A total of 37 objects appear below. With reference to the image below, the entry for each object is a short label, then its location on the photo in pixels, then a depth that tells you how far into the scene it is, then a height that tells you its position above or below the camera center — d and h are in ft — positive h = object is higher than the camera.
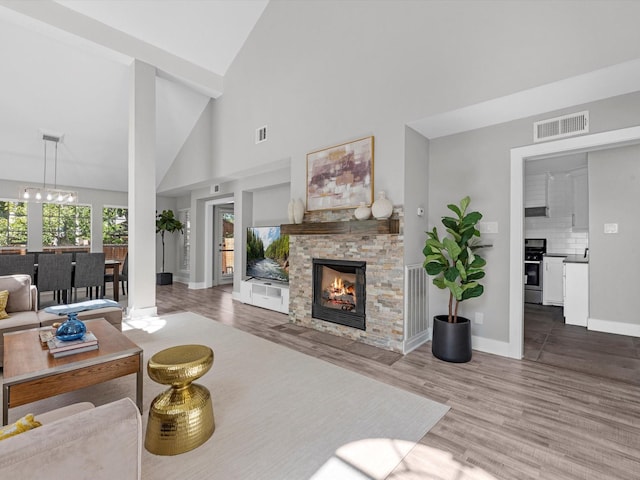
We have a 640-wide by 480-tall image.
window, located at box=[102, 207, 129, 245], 27.45 +1.17
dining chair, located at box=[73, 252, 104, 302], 17.60 -1.72
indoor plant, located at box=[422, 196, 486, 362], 10.46 -1.09
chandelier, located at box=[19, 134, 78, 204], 18.46 +2.57
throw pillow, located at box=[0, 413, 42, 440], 3.23 -1.95
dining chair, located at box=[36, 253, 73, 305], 16.44 -1.71
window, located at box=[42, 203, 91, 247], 24.67 +1.12
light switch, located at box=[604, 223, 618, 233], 13.60 +0.54
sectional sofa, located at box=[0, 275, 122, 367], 10.39 -2.51
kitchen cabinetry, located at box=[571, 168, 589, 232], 17.22 +2.14
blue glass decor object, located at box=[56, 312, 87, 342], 7.62 -2.17
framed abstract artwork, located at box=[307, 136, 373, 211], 12.33 +2.58
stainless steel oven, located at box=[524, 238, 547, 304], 18.72 -1.87
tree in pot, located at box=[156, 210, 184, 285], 26.53 +1.09
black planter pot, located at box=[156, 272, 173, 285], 26.91 -3.25
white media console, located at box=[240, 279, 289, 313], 17.20 -3.07
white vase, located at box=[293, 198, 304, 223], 14.17 +1.25
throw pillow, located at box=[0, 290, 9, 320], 10.46 -2.05
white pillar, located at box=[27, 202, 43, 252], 23.52 +0.94
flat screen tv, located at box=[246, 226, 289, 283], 17.63 -0.81
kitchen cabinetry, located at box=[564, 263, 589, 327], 14.53 -2.43
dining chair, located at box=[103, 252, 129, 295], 20.33 -2.28
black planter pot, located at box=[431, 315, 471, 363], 10.46 -3.28
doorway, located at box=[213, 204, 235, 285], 27.04 -0.30
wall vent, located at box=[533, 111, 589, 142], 9.77 +3.52
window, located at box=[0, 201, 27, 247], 23.30 +1.09
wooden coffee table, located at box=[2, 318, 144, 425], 6.00 -2.59
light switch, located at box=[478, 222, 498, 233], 11.39 +0.47
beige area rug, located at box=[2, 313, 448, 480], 5.63 -3.91
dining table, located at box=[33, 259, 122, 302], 18.92 -2.18
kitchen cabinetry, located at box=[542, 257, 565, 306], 17.90 -2.24
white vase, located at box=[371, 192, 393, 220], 11.21 +1.10
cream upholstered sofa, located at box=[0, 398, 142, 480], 2.74 -1.90
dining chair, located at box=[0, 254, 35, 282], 15.57 -1.23
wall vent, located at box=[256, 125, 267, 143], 16.66 +5.47
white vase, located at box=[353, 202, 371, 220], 11.81 +1.01
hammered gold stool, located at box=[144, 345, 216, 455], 5.89 -3.14
